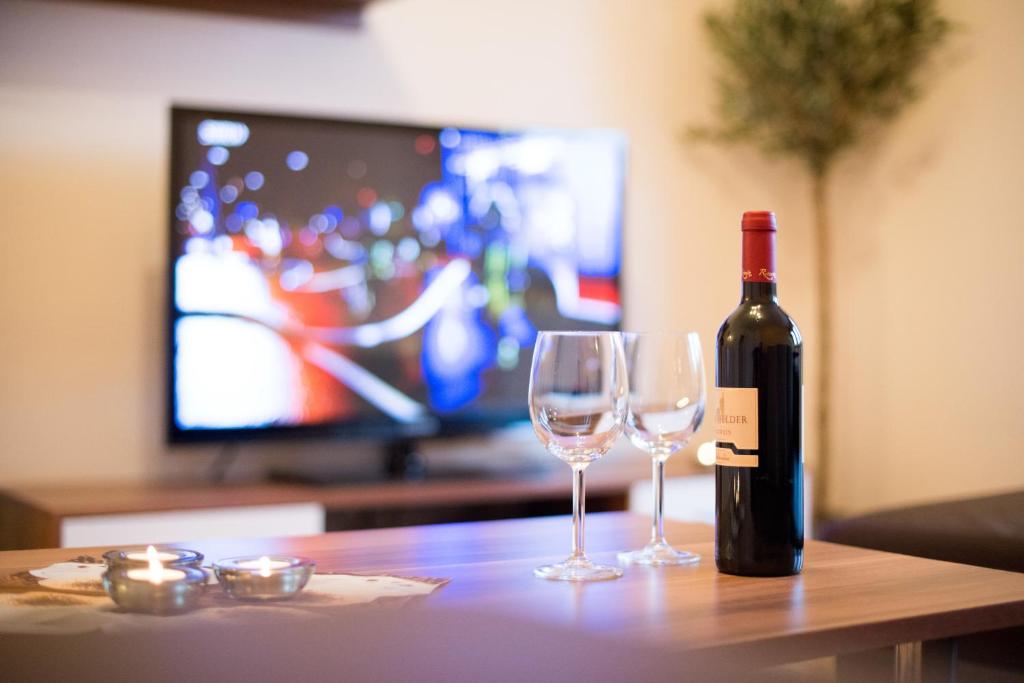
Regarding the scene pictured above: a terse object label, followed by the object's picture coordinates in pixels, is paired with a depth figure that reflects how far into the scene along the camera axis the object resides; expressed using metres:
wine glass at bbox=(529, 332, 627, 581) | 1.11
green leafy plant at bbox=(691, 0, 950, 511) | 3.88
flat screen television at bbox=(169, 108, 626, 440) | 3.09
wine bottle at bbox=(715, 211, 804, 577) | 1.12
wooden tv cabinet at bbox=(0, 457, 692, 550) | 2.73
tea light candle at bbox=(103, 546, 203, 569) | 0.92
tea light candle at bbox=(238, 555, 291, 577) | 0.93
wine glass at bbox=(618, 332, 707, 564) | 1.20
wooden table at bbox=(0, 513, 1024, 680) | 0.44
